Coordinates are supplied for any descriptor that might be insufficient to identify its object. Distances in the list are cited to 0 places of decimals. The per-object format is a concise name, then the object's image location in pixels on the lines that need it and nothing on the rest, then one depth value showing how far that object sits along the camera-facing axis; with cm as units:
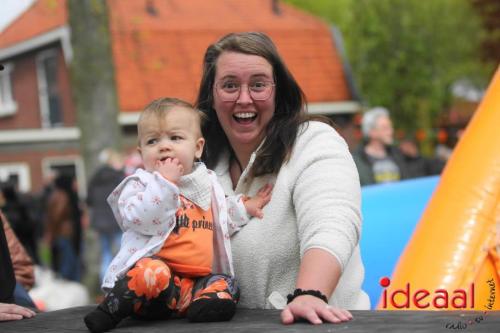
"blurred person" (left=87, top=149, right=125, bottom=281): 1733
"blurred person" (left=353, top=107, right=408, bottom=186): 1360
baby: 448
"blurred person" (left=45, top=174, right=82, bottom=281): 2287
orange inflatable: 644
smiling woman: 471
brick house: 4177
